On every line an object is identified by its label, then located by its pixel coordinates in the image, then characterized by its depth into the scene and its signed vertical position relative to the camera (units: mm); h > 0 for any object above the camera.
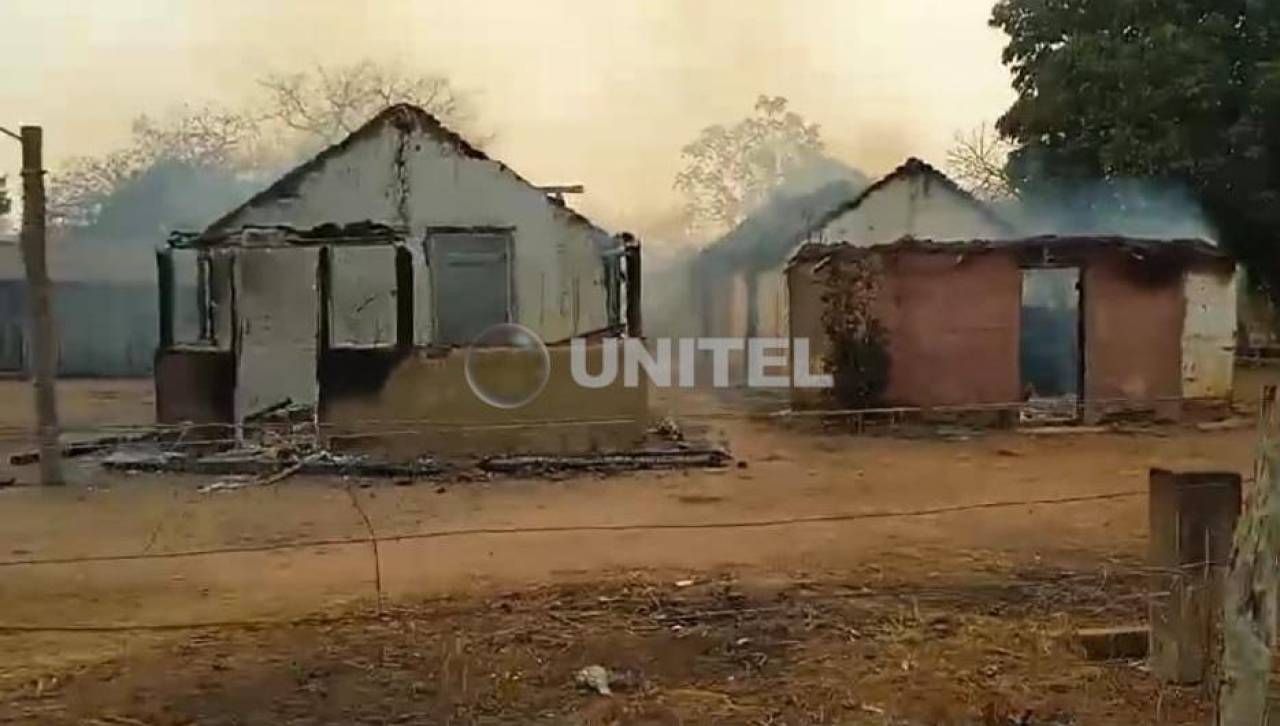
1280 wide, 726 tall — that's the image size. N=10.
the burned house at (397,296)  15578 +500
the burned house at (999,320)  19672 +139
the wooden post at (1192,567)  5750 -1010
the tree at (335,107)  46000 +7578
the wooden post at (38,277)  14141 +571
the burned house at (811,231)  26719 +2072
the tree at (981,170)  39969 +5040
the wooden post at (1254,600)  4238 -848
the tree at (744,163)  52000 +6628
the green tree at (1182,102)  22922 +3876
